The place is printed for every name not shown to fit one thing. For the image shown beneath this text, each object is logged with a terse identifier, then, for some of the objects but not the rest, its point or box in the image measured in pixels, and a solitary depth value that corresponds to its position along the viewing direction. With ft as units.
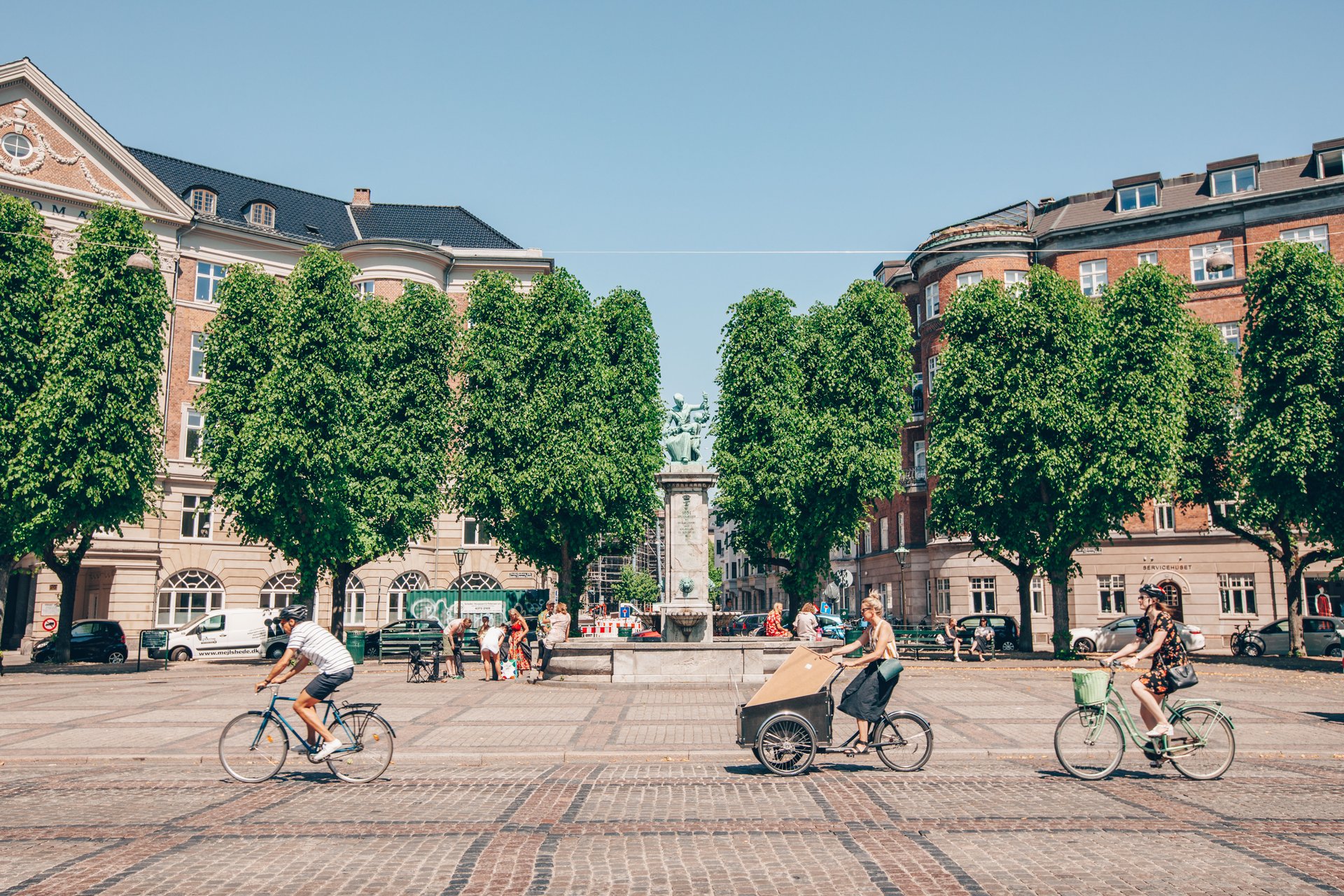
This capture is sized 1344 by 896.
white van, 121.29
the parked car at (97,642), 113.39
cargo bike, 36.73
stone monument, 85.20
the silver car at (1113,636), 125.70
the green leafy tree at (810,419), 120.37
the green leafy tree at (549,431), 114.73
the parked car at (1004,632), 131.54
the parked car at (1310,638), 121.49
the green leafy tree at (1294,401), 102.58
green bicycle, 35.65
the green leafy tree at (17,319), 93.71
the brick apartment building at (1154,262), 148.77
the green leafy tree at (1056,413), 110.52
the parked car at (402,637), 114.93
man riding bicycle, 35.53
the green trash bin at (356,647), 108.27
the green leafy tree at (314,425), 104.06
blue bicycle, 36.14
